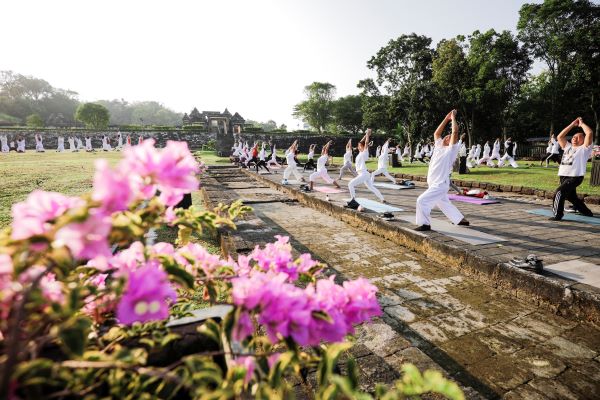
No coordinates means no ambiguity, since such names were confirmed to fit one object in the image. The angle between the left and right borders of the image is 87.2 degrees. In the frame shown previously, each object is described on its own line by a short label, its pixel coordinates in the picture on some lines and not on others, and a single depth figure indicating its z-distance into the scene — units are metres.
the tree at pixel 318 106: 64.00
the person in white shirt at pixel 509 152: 17.32
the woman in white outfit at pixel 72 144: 33.62
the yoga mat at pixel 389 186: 11.98
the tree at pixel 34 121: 53.41
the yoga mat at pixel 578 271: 3.51
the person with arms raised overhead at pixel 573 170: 6.31
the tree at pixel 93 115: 50.94
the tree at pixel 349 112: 58.00
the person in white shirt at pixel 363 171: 8.18
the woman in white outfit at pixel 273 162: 23.30
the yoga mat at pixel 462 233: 5.00
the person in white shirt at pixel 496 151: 19.56
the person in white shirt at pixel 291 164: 13.16
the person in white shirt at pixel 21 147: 30.73
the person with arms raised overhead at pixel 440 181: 5.63
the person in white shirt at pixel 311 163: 18.20
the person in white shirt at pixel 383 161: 11.49
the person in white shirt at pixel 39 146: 30.62
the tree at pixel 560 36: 22.33
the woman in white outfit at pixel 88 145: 34.28
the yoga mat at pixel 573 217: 6.34
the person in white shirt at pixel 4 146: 29.71
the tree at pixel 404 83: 28.27
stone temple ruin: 34.12
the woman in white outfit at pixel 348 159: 12.55
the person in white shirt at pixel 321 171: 10.92
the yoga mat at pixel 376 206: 7.80
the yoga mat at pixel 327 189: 10.96
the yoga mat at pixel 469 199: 8.68
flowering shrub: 0.68
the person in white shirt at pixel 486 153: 19.02
